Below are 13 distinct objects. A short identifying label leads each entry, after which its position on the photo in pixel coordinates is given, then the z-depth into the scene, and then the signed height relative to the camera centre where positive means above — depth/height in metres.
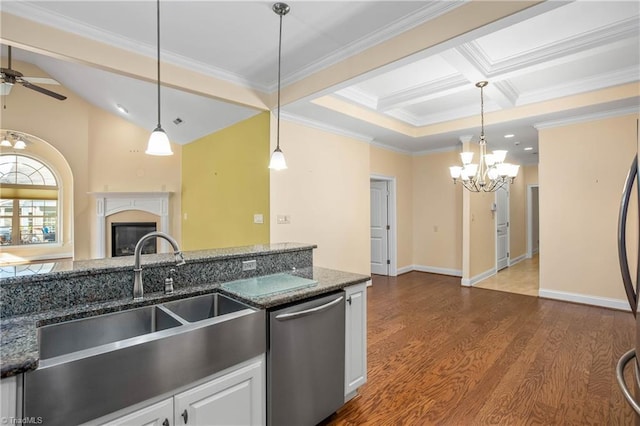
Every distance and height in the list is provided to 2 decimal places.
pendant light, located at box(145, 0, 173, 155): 1.95 +0.45
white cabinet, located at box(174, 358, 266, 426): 1.37 -0.89
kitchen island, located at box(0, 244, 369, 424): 1.18 -0.46
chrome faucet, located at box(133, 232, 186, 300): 1.67 -0.31
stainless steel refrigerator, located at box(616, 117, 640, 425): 0.97 -0.22
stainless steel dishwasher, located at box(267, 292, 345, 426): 1.69 -0.87
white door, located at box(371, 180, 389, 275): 6.37 -0.28
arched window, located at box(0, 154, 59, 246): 6.63 +0.30
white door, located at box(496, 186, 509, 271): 6.71 -0.30
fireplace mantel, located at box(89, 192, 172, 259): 7.06 +0.21
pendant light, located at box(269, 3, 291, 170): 2.58 +0.45
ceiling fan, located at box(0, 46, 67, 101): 3.74 +1.75
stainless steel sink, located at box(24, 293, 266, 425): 1.08 -0.60
